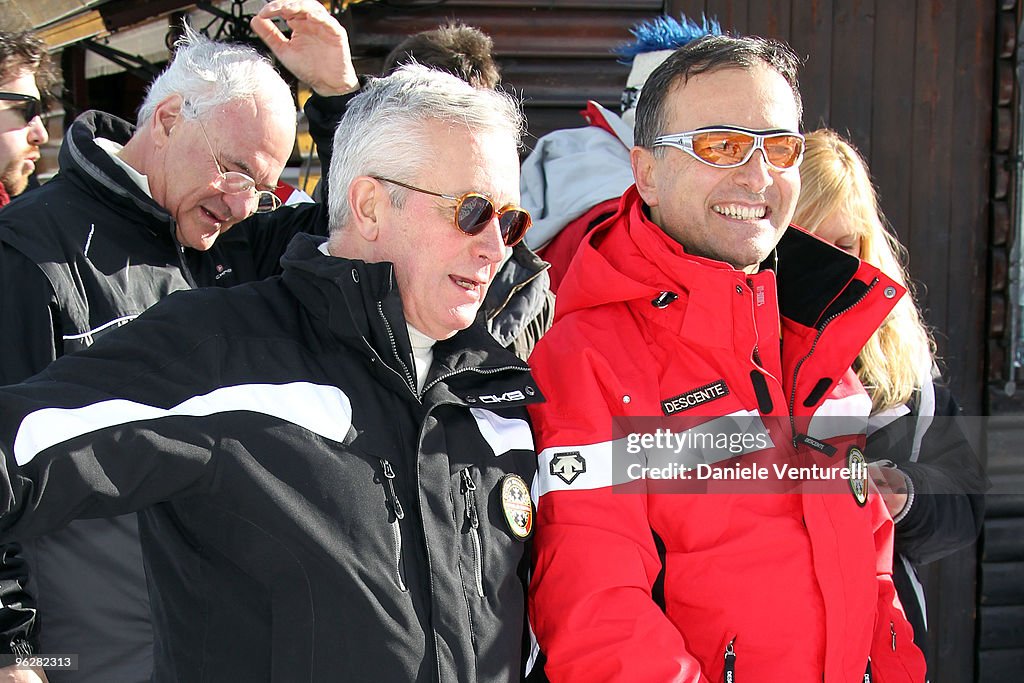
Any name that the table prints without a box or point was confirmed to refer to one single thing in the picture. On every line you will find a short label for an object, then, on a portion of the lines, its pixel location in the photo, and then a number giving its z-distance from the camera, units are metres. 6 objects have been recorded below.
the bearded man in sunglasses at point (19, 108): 2.70
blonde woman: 2.51
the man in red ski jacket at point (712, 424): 1.89
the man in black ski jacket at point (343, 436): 1.47
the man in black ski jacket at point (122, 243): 2.05
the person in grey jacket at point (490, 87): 2.46
